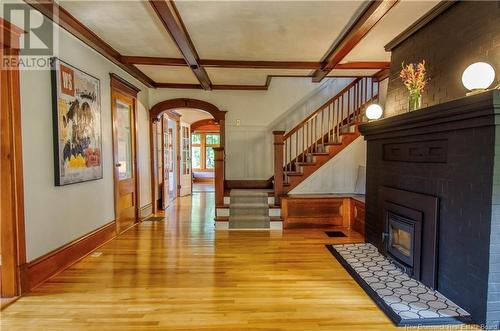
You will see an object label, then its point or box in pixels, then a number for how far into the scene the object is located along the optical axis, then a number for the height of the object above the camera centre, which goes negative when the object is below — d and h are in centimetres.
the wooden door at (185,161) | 866 -24
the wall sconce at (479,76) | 218 +58
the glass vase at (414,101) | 307 +55
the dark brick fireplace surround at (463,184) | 211 -28
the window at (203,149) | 1351 +19
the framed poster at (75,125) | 308 +35
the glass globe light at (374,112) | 416 +59
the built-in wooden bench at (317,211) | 510 -105
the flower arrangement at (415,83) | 306 +75
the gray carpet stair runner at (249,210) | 500 -105
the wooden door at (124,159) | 457 -11
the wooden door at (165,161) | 692 -20
